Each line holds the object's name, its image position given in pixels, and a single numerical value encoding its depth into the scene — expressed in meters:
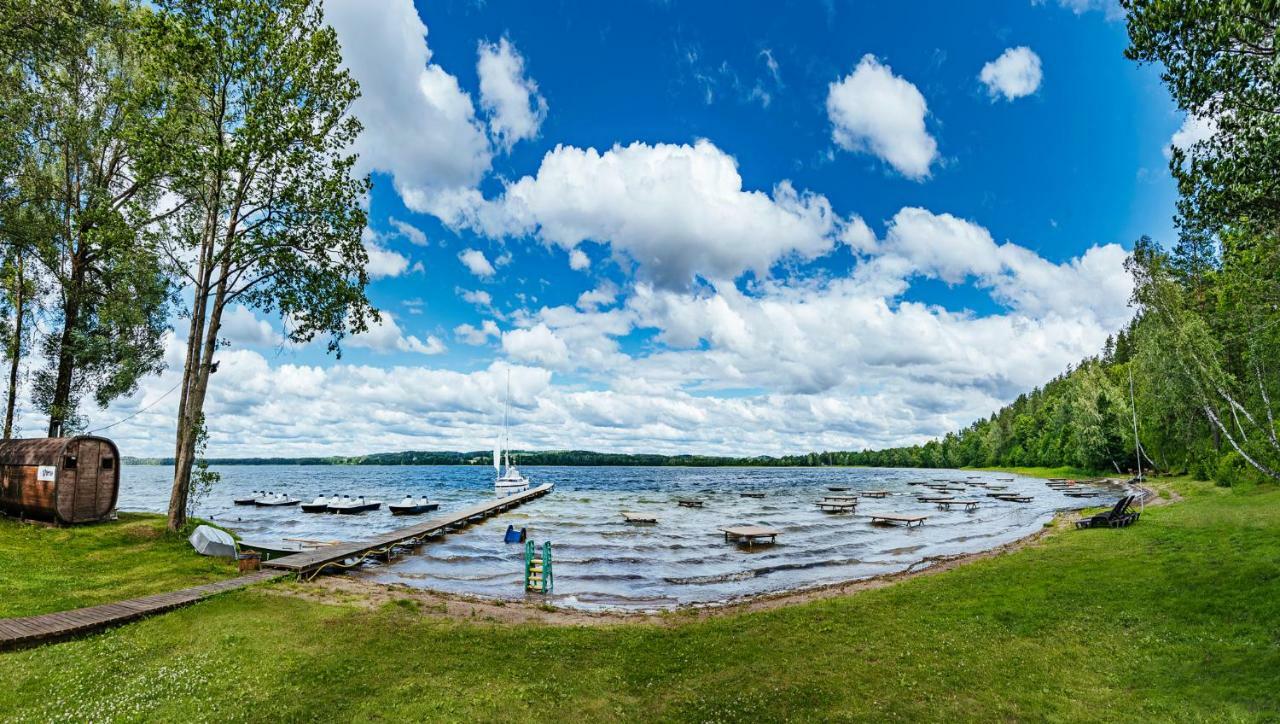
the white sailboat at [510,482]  78.12
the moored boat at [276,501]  67.56
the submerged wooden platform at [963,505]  57.90
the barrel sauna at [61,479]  22.42
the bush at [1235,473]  39.12
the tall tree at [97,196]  20.05
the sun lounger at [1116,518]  29.34
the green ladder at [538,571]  21.42
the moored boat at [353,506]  58.09
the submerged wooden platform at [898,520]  43.71
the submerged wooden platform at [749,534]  35.59
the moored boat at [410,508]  57.47
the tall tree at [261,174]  20.03
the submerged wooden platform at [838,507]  57.27
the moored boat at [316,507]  59.67
